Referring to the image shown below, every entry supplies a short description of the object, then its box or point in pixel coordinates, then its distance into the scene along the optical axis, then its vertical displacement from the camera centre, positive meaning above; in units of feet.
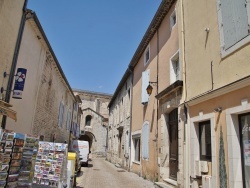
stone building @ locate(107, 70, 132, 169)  52.20 +5.82
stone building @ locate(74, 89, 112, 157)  113.70 +7.38
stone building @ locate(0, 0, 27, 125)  19.98 +8.96
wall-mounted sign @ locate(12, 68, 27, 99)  21.66 +5.65
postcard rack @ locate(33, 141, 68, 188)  18.52 -1.66
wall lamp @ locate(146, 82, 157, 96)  34.94 +8.72
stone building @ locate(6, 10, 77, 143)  25.03 +7.90
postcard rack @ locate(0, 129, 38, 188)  14.26 -1.09
